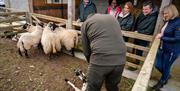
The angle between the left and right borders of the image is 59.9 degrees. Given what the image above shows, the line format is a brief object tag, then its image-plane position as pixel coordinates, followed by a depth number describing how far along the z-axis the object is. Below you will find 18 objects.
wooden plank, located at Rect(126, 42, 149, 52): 3.45
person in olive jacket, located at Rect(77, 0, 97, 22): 4.64
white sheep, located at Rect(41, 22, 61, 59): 4.16
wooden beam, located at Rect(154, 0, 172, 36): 3.10
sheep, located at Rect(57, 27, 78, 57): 4.40
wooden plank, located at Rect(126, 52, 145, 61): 3.63
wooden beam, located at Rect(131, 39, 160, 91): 1.35
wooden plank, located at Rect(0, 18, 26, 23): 5.79
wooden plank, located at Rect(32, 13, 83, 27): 4.63
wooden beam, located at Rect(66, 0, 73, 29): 4.67
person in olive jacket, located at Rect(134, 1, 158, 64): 3.24
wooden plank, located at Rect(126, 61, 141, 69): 3.83
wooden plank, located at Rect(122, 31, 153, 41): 3.30
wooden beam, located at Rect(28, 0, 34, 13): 6.08
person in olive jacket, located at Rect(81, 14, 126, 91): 1.96
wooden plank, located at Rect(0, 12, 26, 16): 5.74
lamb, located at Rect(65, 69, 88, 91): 3.09
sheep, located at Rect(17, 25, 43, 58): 4.25
